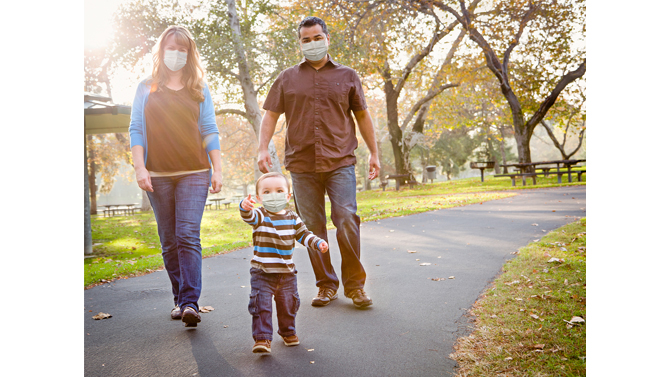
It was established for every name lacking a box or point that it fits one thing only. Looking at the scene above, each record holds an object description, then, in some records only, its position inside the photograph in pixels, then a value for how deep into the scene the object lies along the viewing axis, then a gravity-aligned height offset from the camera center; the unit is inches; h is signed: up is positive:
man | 120.2 +10.9
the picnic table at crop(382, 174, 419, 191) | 735.7 -0.5
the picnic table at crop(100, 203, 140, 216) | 934.6 -60.6
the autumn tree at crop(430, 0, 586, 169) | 423.8 +163.0
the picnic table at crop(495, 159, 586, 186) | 594.1 +8.8
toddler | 91.6 -14.1
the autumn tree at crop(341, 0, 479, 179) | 390.0 +152.8
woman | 108.7 +8.4
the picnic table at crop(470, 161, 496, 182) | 850.1 +25.2
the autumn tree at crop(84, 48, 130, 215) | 897.3 +52.1
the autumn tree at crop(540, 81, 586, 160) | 752.6 +133.4
